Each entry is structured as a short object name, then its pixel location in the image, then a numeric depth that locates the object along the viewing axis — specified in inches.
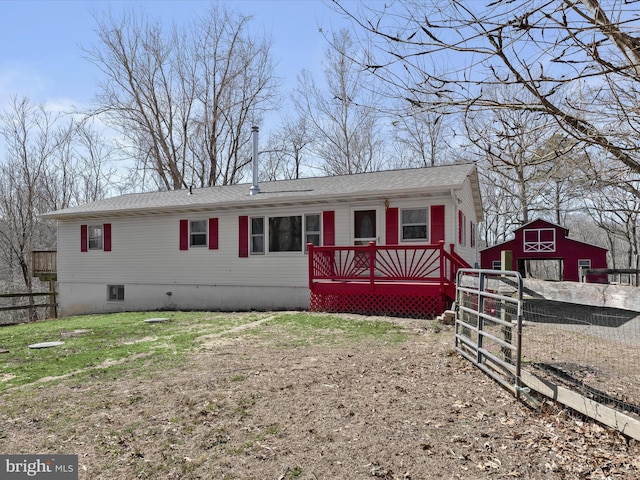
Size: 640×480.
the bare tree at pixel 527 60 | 103.5
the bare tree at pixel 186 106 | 926.4
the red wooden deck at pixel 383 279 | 382.3
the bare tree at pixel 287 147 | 1093.1
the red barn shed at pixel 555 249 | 685.9
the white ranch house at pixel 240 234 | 436.8
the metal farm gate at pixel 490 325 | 163.9
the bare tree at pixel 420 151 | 992.5
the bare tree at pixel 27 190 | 978.1
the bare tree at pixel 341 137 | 951.0
